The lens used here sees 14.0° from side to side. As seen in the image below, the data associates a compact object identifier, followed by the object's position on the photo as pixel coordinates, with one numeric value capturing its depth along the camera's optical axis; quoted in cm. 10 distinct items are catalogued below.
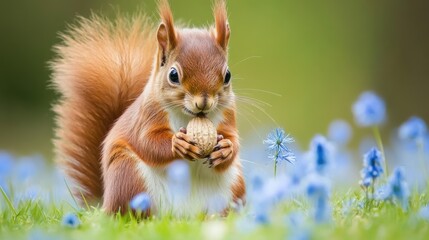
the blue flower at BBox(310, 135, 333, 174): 526
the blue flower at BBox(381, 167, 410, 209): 552
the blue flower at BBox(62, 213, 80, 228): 584
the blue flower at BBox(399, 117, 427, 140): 641
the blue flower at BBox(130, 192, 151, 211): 572
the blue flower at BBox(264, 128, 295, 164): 629
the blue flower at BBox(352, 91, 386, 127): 630
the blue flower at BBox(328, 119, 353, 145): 784
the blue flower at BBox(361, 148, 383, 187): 601
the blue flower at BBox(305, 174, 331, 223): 456
